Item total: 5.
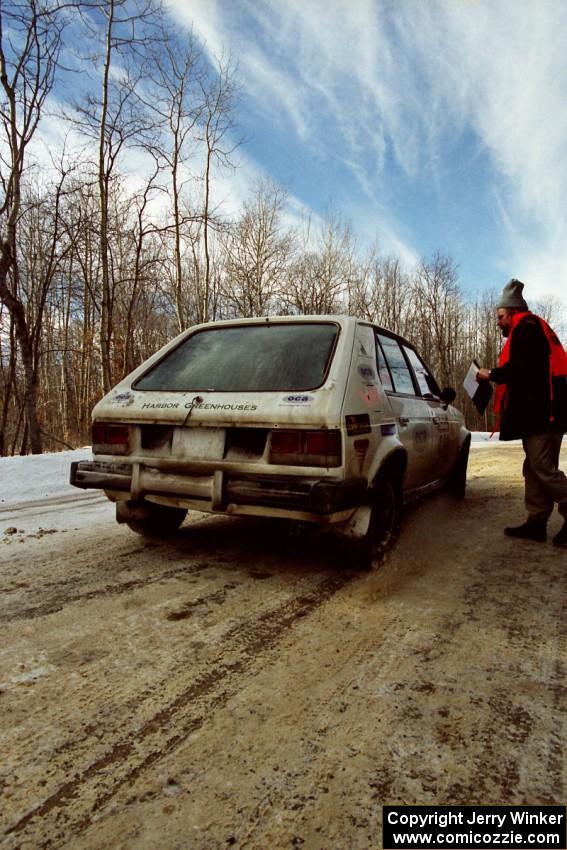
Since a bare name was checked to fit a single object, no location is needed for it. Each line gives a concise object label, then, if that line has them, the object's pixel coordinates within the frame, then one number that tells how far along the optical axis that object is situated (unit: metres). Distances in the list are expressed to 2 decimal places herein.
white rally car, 2.61
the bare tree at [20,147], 10.07
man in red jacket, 3.64
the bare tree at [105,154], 13.21
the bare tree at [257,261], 26.39
